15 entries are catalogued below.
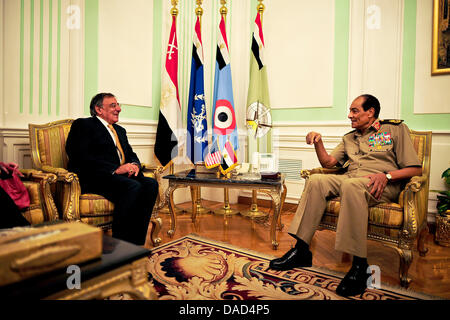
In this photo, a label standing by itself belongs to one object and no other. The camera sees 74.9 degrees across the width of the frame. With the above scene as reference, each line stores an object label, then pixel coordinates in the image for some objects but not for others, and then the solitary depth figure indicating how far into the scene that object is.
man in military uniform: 1.66
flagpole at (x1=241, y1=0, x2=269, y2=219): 3.23
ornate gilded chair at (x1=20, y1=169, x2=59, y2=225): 1.77
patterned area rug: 1.55
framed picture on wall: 2.77
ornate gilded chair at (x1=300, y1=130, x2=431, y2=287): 1.67
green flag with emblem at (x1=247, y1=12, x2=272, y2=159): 3.34
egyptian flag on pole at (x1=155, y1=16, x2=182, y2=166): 3.27
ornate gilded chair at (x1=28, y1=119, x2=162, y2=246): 1.87
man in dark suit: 1.95
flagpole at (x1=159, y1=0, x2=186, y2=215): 3.28
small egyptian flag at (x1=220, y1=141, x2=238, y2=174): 2.94
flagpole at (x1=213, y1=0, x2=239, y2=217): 3.26
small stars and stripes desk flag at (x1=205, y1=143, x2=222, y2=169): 2.90
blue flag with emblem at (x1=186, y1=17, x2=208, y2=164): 3.30
